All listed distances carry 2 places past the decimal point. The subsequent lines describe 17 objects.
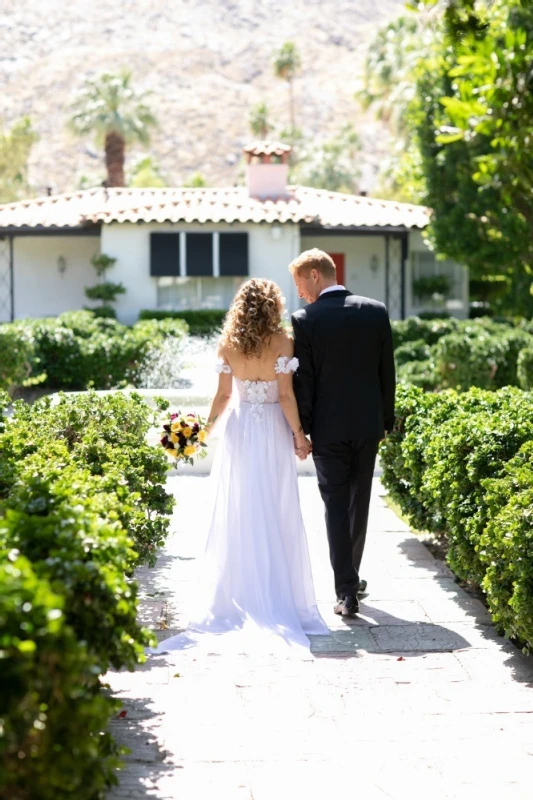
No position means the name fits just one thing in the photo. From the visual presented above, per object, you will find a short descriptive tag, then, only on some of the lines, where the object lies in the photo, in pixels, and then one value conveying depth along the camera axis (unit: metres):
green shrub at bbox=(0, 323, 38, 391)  15.26
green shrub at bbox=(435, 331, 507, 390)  16.64
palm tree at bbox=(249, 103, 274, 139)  62.28
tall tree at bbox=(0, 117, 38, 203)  50.09
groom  6.21
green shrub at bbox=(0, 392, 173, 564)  5.88
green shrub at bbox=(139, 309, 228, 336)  25.22
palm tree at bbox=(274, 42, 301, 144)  65.25
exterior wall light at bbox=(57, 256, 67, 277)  27.91
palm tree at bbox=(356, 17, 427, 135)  45.94
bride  6.09
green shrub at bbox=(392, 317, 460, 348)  20.69
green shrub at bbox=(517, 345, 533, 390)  15.43
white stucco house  26.19
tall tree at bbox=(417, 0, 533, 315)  20.61
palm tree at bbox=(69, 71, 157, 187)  43.31
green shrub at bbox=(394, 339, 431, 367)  18.81
